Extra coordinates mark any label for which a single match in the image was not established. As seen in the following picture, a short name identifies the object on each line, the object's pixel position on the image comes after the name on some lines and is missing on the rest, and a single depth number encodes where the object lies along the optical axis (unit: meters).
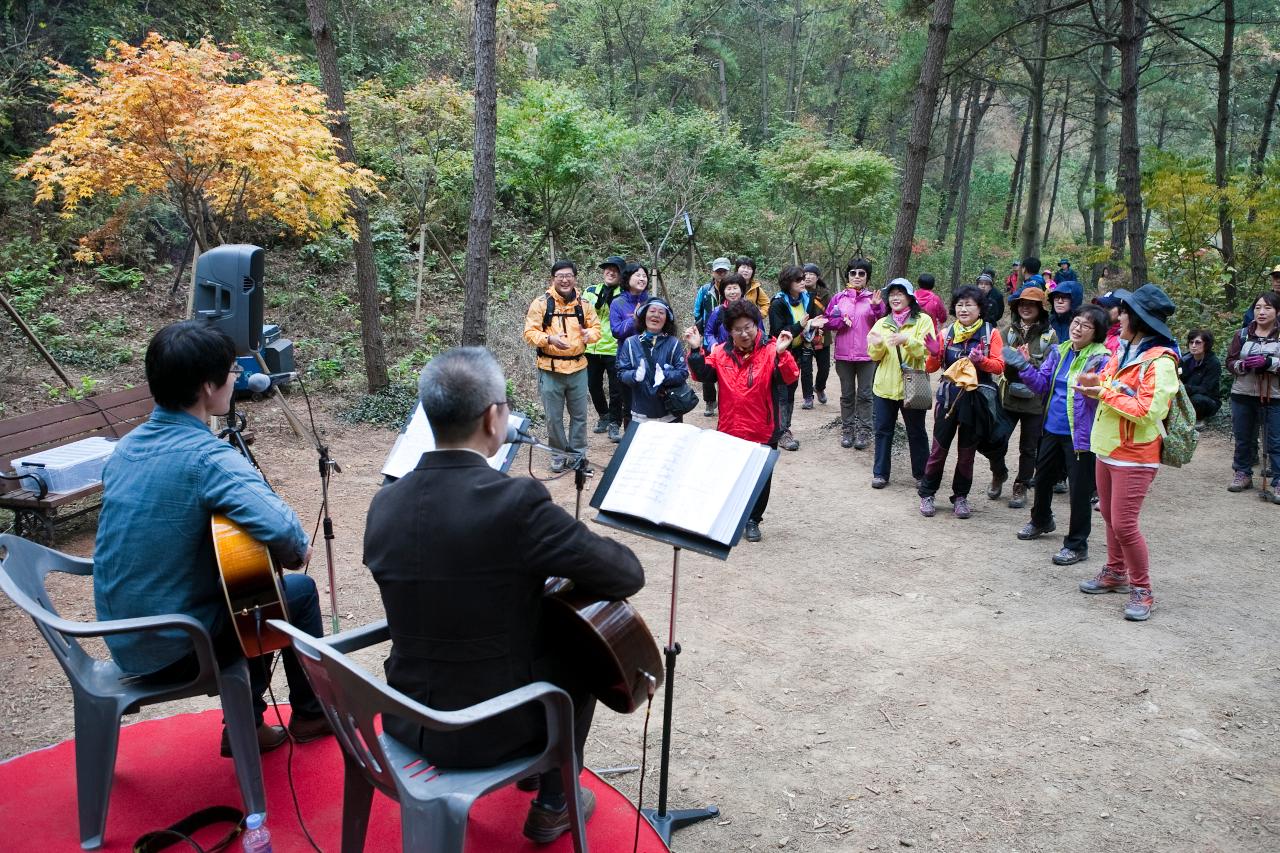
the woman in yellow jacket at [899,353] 7.18
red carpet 2.87
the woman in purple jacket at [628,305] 8.27
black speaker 5.05
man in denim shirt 2.70
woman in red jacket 5.75
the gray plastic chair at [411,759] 2.08
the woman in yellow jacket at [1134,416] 4.65
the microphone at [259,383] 3.68
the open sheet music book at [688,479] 2.72
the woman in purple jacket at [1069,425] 5.43
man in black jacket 2.21
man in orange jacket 7.34
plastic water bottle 2.70
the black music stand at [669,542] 2.74
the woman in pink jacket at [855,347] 8.78
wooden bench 5.55
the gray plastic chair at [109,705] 2.67
